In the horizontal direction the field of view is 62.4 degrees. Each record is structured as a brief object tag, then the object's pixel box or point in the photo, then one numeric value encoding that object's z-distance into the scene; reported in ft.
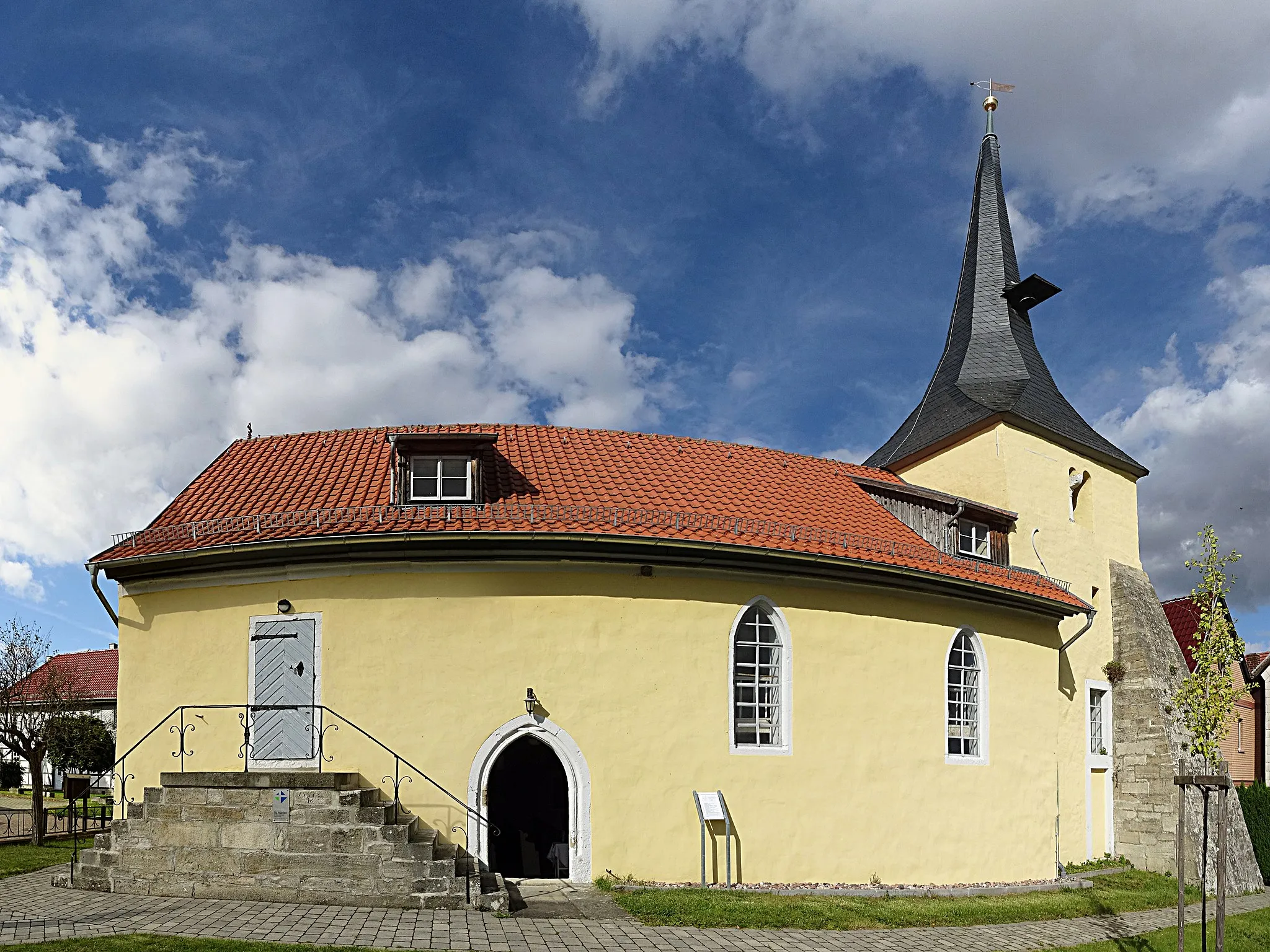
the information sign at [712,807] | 46.44
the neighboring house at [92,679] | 123.75
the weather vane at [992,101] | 83.92
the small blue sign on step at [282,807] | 41.06
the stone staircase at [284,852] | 40.14
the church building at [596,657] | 46.03
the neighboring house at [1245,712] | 100.99
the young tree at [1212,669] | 43.19
